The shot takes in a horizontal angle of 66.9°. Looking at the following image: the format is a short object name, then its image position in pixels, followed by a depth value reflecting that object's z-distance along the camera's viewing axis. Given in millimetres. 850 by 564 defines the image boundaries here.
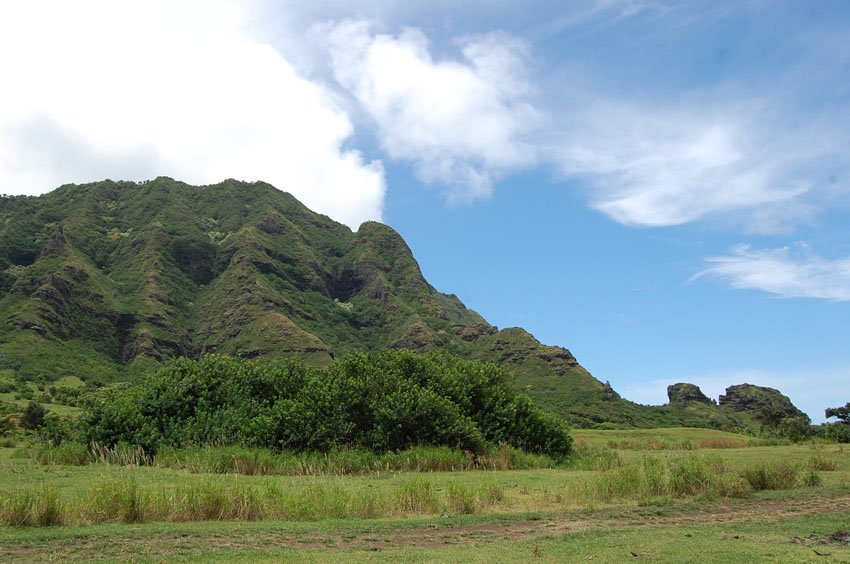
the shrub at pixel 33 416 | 42719
